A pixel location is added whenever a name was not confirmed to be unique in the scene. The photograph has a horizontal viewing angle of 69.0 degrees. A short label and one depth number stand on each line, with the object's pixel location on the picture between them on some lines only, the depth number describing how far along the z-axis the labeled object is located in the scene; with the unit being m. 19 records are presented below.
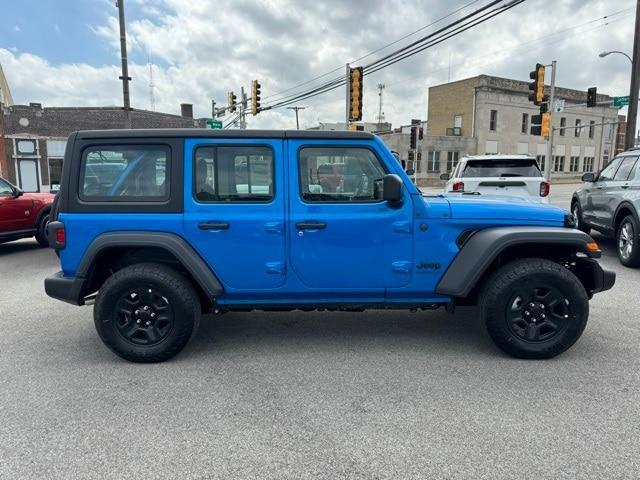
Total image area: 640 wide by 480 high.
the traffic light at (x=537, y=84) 15.54
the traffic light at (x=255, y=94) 24.45
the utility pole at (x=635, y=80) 15.29
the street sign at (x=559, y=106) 24.59
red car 8.55
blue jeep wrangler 3.69
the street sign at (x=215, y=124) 24.74
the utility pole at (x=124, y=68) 15.66
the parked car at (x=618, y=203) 7.04
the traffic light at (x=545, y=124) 17.67
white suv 8.23
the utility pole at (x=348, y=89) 17.49
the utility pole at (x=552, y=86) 24.35
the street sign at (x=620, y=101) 18.56
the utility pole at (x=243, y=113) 30.05
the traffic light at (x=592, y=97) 22.23
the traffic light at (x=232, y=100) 28.42
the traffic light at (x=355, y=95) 17.17
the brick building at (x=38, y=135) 27.75
